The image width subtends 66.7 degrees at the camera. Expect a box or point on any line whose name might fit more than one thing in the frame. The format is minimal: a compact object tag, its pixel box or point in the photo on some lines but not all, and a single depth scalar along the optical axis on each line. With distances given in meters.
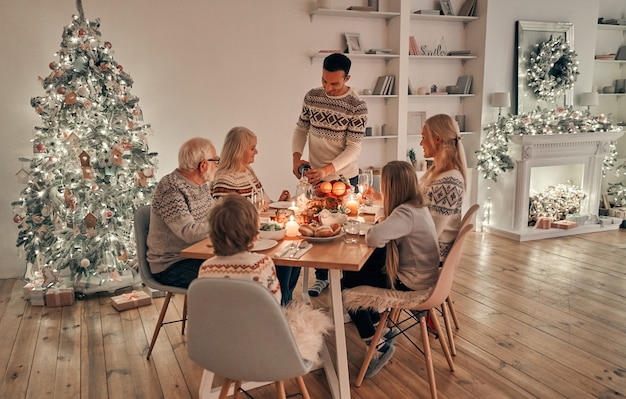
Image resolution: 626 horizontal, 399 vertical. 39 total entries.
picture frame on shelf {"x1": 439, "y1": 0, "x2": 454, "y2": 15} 5.18
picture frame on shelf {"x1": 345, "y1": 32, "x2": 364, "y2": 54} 4.81
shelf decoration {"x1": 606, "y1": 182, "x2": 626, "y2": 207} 5.91
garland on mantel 5.11
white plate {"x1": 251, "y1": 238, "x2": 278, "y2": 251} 2.13
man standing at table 3.10
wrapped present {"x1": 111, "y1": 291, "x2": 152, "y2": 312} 3.34
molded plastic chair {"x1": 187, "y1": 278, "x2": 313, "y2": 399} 1.48
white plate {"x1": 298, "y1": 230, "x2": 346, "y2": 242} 2.23
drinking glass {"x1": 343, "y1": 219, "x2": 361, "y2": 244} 2.37
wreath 5.33
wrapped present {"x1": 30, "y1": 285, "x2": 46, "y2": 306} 3.46
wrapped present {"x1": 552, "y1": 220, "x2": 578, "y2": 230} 5.23
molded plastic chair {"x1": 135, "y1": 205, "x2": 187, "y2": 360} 2.52
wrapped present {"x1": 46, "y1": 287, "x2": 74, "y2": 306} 3.45
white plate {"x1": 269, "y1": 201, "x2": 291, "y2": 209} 2.86
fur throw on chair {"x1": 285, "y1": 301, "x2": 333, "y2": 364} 1.77
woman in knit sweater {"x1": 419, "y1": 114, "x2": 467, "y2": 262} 2.42
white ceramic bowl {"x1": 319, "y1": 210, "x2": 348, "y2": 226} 2.43
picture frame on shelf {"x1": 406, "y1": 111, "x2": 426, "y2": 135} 5.32
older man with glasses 2.41
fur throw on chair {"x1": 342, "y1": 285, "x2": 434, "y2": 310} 2.26
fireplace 5.07
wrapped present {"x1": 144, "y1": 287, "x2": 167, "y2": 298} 3.61
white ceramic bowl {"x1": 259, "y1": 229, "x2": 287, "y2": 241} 2.27
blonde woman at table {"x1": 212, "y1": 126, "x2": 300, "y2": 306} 2.68
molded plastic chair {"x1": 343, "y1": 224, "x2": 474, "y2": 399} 2.19
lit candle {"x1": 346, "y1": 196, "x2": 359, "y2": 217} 2.74
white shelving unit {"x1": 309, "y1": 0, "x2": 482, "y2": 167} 4.86
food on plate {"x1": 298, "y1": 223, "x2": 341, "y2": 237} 2.25
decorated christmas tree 3.44
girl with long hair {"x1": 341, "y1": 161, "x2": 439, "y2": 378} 2.16
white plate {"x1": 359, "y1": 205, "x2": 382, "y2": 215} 2.81
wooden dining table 1.97
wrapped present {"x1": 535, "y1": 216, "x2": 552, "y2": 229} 5.21
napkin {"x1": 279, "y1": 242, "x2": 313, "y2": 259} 2.02
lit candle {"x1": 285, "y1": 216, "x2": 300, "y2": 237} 2.36
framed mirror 5.33
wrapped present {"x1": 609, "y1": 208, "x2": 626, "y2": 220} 5.64
